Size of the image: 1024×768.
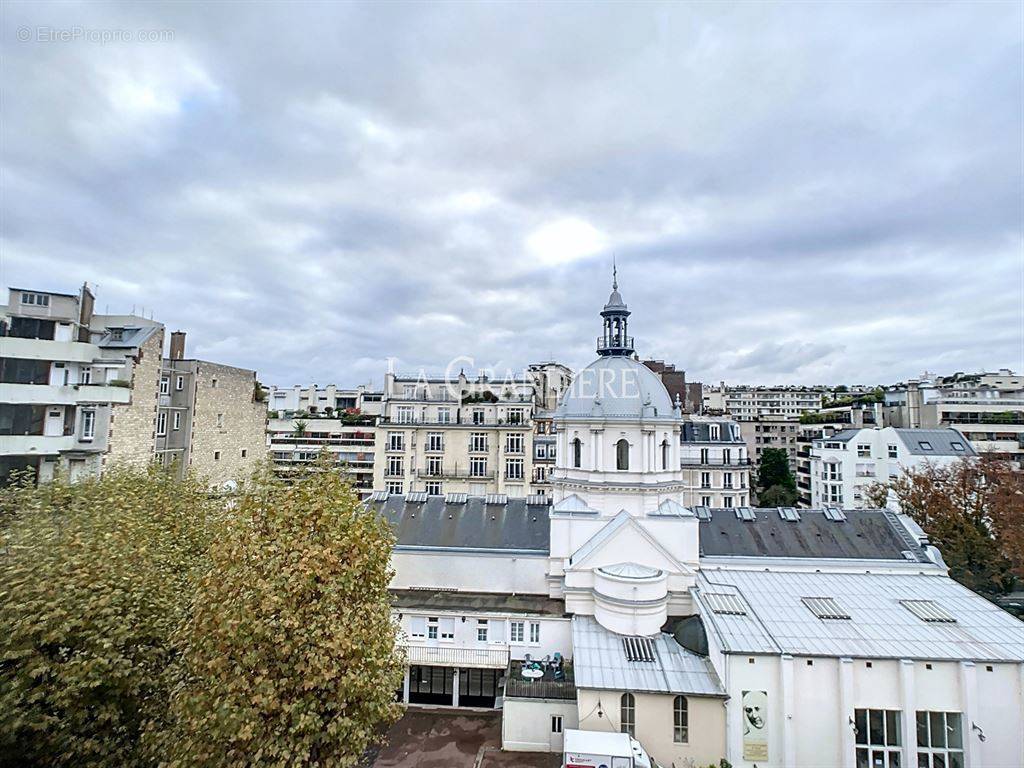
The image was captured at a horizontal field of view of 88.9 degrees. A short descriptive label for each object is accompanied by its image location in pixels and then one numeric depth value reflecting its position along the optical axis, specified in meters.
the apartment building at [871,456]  51.97
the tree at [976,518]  30.59
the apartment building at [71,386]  23.66
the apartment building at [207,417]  32.81
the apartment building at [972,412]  56.62
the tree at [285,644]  10.78
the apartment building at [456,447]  46.09
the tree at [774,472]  68.50
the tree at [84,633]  10.20
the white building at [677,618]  17.61
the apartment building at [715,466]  45.72
